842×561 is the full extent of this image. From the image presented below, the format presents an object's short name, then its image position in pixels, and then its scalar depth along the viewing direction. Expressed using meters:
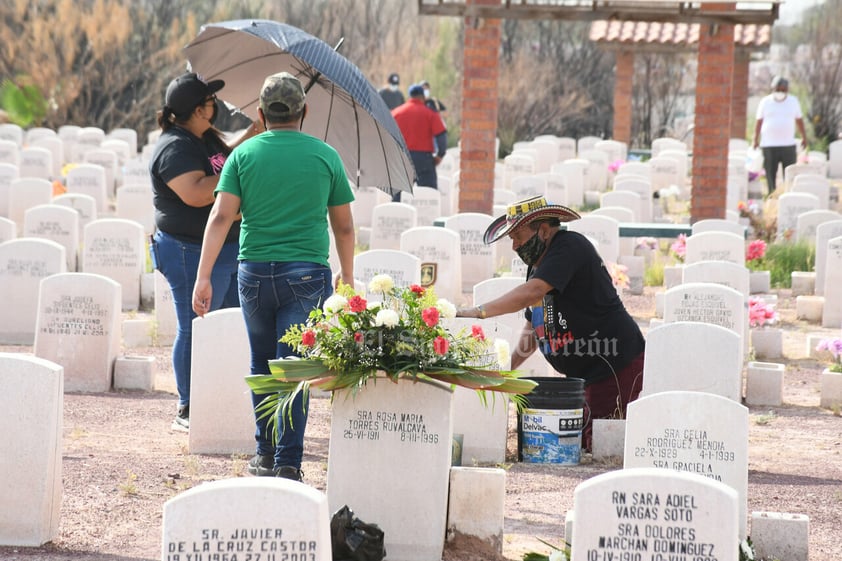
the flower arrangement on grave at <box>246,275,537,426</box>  5.13
